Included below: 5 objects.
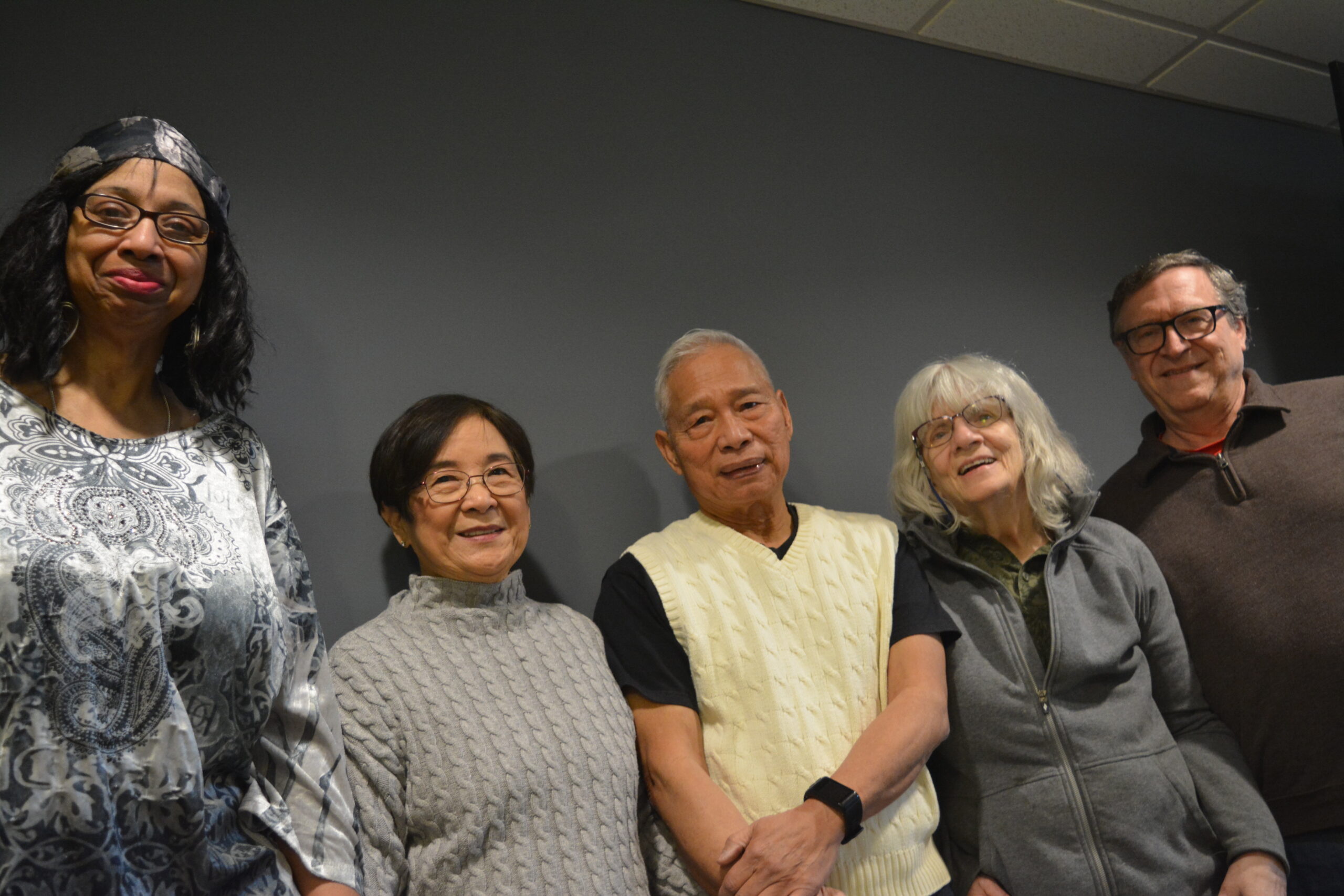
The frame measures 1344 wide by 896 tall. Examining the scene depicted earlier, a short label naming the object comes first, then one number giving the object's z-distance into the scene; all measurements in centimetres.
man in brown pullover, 184
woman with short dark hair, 145
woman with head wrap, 109
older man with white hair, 153
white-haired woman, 170
